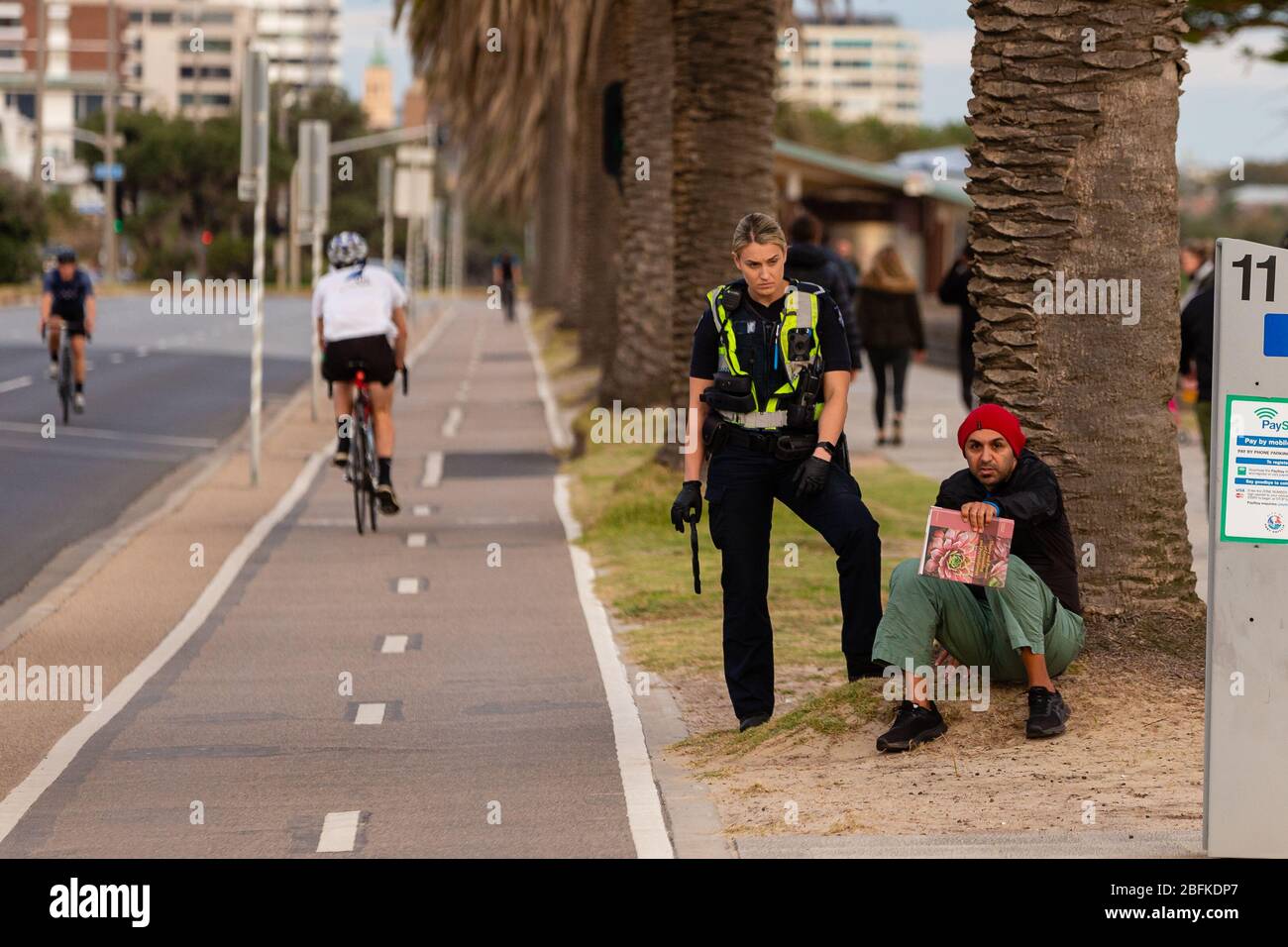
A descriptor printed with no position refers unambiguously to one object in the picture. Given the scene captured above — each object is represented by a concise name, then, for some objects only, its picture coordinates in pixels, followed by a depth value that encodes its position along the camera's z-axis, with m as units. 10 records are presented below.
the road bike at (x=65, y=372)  24.83
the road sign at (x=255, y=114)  18.95
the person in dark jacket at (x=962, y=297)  17.56
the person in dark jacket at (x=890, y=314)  21.11
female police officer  8.52
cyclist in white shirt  15.93
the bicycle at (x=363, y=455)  15.91
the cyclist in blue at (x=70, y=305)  24.95
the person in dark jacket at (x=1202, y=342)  13.30
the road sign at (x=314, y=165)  27.88
